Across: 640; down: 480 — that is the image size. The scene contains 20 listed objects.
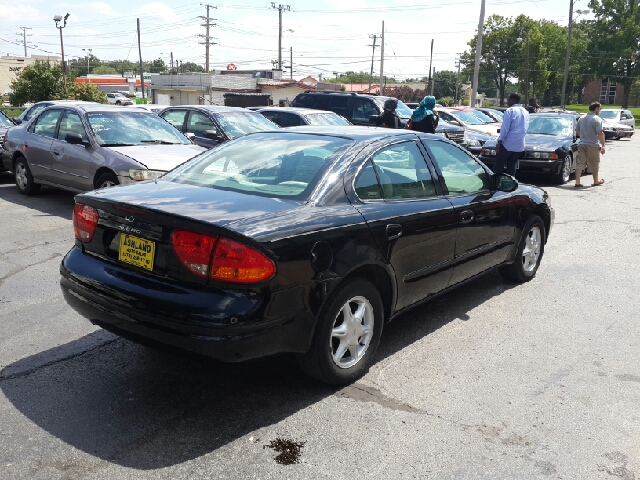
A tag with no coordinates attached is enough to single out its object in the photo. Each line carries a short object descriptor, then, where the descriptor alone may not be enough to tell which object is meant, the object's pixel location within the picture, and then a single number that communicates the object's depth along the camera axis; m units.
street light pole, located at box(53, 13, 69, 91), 45.45
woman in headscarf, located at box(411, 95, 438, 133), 11.74
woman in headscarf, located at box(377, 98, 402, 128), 12.89
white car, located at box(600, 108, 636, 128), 34.41
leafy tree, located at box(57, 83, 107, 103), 44.78
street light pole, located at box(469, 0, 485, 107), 32.45
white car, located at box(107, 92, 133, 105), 60.99
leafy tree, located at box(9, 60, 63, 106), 47.50
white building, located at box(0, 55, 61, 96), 88.75
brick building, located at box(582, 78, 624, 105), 90.19
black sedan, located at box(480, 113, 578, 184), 13.67
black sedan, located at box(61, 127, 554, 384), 3.24
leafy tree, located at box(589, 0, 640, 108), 67.62
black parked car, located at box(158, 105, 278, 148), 11.49
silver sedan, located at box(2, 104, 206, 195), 8.48
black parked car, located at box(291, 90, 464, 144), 16.28
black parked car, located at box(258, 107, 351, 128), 13.31
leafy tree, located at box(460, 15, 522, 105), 77.50
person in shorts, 13.26
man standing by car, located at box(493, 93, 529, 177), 11.07
